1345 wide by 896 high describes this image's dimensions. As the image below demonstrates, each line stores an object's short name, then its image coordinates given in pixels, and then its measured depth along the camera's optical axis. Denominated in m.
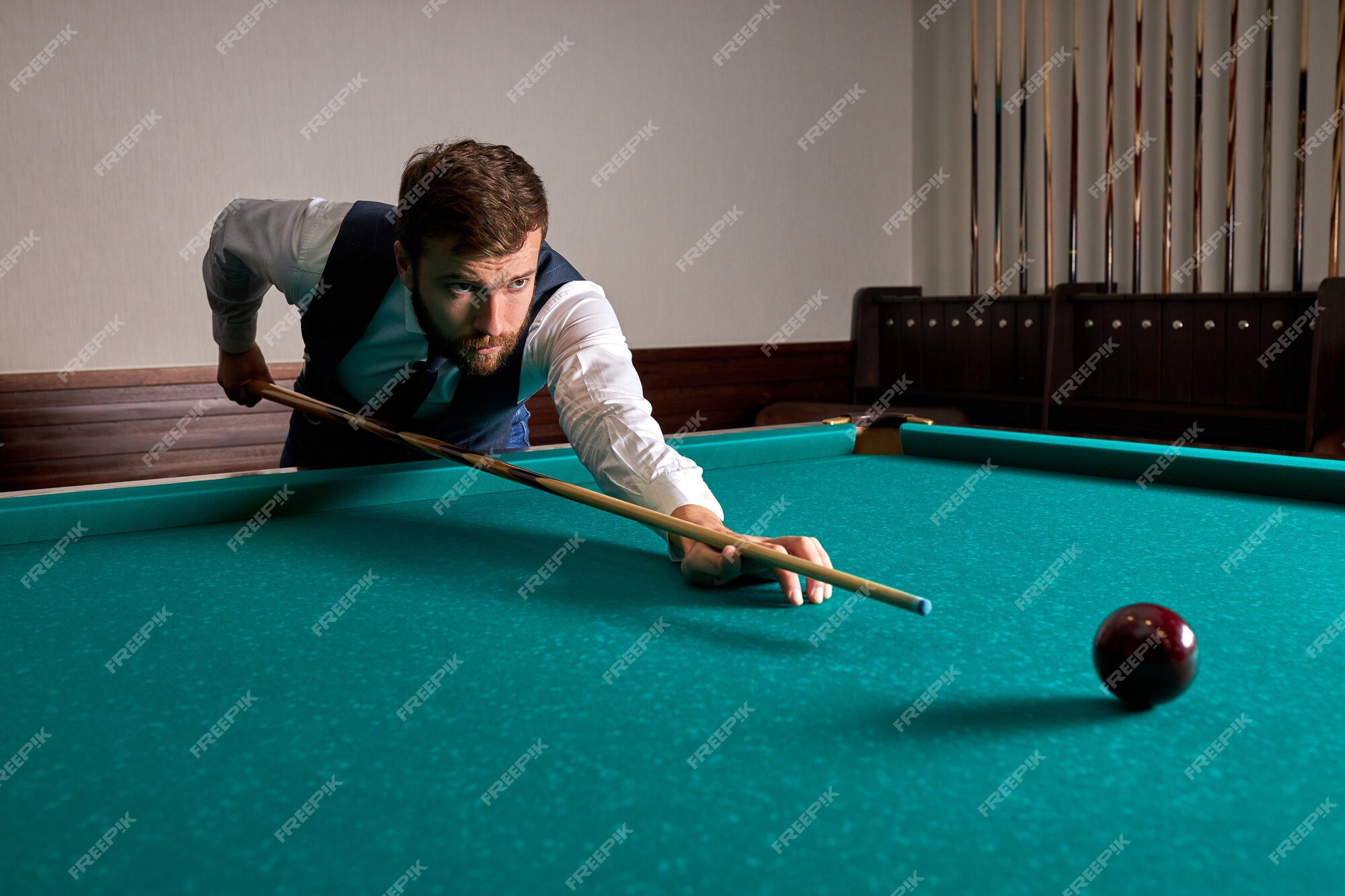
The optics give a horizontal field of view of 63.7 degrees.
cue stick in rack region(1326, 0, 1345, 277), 3.64
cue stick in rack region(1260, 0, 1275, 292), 3.81
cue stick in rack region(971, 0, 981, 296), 4.74
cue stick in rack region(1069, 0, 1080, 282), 4.31
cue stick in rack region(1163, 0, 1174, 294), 4.04
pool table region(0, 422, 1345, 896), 0.63
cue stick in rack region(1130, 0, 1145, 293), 4.05
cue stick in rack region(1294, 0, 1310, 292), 3.72
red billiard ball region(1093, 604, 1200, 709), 0.82
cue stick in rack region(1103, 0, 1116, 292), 4.16
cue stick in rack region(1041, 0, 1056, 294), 4.42
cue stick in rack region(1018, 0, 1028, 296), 4.49
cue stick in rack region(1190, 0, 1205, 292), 3.97
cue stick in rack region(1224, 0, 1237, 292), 3.91
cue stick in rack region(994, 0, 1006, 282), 4.56
